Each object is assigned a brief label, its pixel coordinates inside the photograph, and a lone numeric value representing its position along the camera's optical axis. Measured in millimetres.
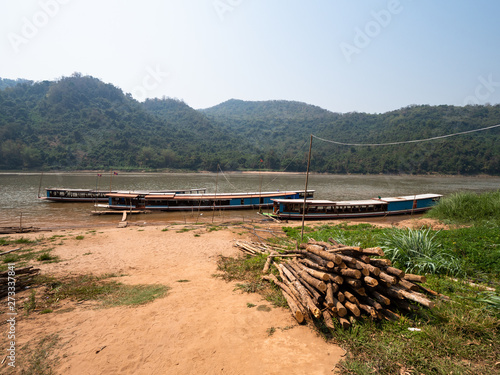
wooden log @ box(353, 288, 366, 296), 4676
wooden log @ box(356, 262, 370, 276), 4619
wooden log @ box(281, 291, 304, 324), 5039
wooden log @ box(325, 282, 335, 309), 4617
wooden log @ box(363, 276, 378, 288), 4453
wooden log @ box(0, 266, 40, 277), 6840
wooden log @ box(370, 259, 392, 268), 4953
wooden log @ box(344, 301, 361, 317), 4508
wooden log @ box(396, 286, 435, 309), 4398
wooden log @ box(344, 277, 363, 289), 4588
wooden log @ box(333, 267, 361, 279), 4562
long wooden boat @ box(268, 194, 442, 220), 21703
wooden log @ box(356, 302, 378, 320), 4544
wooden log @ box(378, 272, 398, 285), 4531
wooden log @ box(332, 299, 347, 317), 4551
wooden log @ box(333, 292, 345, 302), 4684
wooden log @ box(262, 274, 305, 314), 5461
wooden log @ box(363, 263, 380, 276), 4555
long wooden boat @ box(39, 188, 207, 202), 28969
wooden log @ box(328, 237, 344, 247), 7232
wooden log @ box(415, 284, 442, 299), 5164
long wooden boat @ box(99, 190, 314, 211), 25531
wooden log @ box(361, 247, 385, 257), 5121
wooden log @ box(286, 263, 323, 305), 4957
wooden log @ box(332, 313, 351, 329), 4512
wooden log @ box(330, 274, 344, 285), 4707
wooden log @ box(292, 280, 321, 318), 4707
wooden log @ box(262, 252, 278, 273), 7988
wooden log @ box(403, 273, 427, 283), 5001
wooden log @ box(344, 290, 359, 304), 4621
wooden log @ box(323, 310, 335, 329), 4477
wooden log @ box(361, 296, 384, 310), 4617
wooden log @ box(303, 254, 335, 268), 4797
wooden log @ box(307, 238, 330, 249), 6307
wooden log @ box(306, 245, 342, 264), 4770
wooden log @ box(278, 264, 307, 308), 5501
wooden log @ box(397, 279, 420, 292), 4883
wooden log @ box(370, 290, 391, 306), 4582
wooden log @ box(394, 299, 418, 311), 4801
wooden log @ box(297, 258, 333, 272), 5194
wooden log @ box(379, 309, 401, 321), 4641
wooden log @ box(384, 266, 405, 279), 4746
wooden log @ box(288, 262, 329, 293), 4816
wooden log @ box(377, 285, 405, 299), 4709
